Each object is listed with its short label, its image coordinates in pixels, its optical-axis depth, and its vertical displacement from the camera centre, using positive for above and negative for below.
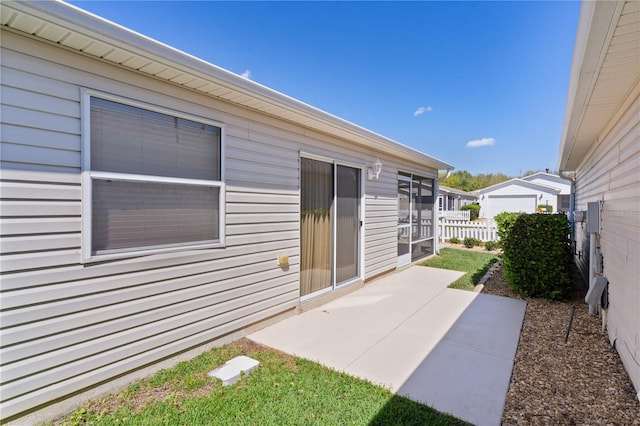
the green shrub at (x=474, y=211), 25.44 +0.02
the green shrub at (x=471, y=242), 10.94 -1.14
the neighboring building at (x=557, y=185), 21.68 +2.10
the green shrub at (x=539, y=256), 4.75 -0.71
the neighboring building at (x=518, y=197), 21.89 +1.14
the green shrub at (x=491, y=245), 10.51 -1.20
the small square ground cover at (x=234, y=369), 2.57 -1.44
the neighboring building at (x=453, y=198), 25.03 +1.26
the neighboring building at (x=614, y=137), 1.89 +0.85
